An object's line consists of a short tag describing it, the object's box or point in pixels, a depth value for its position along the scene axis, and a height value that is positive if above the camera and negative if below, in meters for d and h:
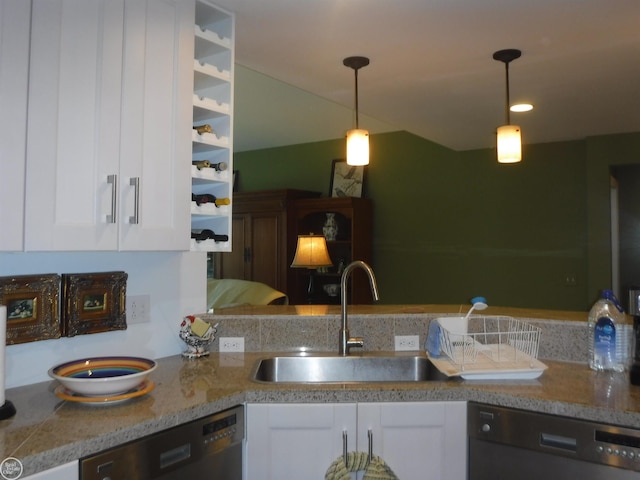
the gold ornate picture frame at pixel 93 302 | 1.75 -0.17
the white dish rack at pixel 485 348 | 1.78 -0.35
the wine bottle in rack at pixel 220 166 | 2.05 +0.35
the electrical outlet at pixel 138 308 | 1.98 -0.21
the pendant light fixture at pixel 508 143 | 2.78 +0.60
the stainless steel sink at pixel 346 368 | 2.09 -0.45
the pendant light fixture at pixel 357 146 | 2.83 +0.59
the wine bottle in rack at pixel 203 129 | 1.99 +0.48
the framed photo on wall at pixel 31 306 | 1.58 -0.16
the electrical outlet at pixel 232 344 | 2.21 -0.37
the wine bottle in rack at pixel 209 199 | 2.00 +0.21
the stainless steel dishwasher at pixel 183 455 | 1.28 -0.53
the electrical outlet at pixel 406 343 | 2.21 -0.36
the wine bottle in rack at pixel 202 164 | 1.97 +0.34
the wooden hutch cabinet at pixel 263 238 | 5.75 +0.19
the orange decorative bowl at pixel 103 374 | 1.48 -0.36
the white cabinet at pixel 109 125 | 1.45 +0.39
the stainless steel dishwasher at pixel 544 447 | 1.45 -0.55
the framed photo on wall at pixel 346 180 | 5.76 +0.84
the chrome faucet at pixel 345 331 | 2.06 -0.30
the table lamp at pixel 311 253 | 4.90 +0.02
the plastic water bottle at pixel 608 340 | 1.87 -0.29
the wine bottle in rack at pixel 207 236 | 1.99 +0.07
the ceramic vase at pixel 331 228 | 5.63 +0.30
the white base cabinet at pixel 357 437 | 1.65 -0.57
